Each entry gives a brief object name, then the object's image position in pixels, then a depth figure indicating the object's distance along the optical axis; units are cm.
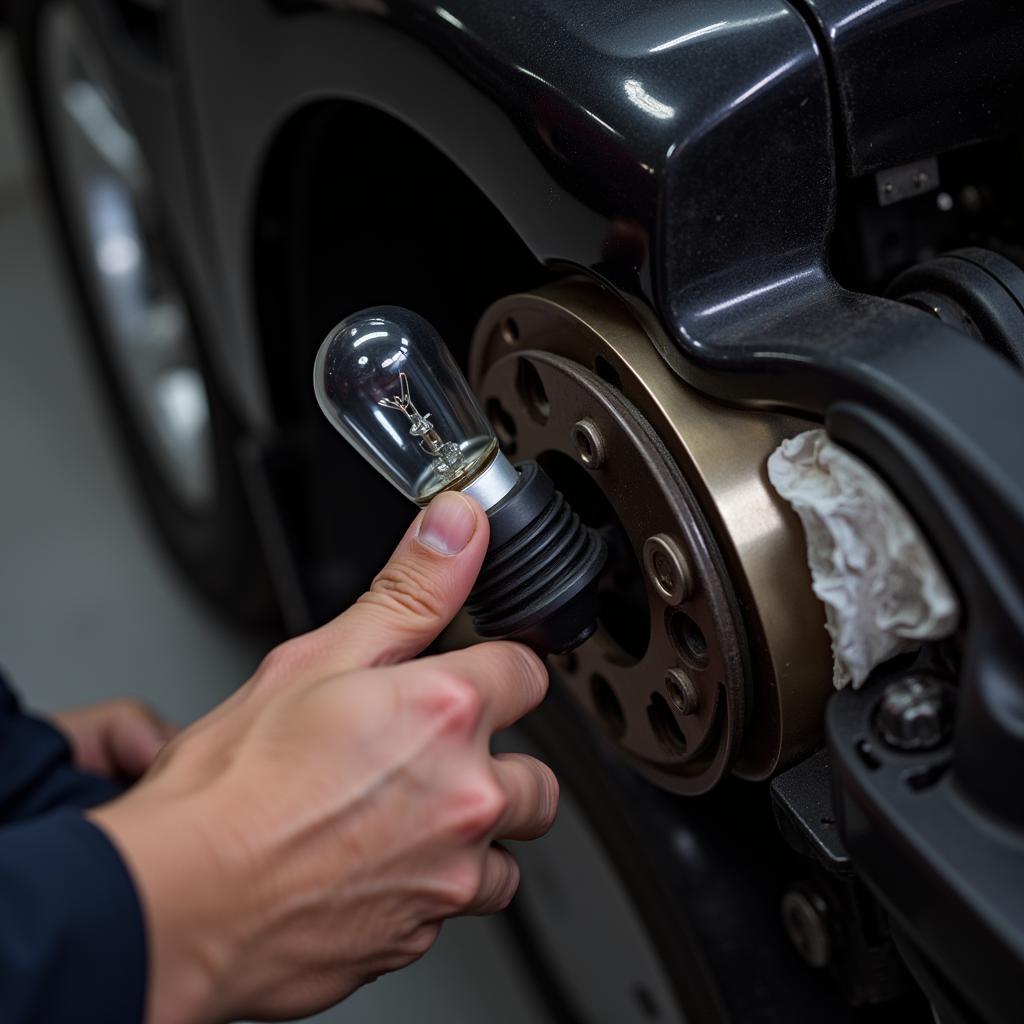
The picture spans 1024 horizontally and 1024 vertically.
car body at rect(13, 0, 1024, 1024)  45
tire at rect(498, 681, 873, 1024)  72
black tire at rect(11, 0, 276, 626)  132
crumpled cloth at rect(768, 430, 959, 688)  46
